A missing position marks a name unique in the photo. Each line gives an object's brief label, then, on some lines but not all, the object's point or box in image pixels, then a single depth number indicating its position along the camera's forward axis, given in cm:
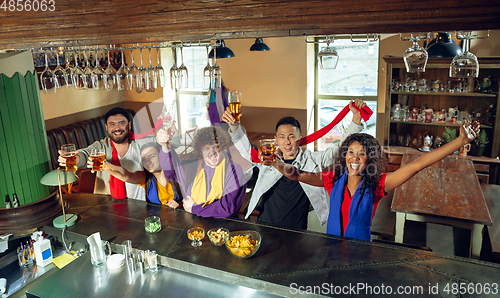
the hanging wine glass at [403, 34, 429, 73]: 184
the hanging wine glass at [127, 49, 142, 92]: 239
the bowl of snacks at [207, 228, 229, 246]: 196
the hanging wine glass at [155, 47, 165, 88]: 247
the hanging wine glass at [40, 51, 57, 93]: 228
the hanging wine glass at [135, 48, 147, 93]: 247
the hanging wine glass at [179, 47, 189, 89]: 246
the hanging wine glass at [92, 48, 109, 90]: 246
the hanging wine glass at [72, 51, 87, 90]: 233
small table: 298
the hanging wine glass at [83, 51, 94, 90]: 246
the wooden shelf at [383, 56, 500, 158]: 468
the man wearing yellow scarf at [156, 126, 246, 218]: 251
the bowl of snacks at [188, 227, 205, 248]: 199
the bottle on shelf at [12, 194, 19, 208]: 218
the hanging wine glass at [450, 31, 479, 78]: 181
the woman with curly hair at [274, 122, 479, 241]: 231
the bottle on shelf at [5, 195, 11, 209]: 216
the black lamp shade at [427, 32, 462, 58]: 285
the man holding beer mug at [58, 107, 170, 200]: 300
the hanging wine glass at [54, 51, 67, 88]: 232
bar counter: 162
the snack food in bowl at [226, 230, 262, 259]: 182
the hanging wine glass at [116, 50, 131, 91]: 241
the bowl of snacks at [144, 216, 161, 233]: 213
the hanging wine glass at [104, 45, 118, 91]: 244
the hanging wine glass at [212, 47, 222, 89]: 245
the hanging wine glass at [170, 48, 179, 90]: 245
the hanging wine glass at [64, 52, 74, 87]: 237
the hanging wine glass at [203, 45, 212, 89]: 243
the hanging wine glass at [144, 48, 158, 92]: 249
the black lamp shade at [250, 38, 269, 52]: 500
